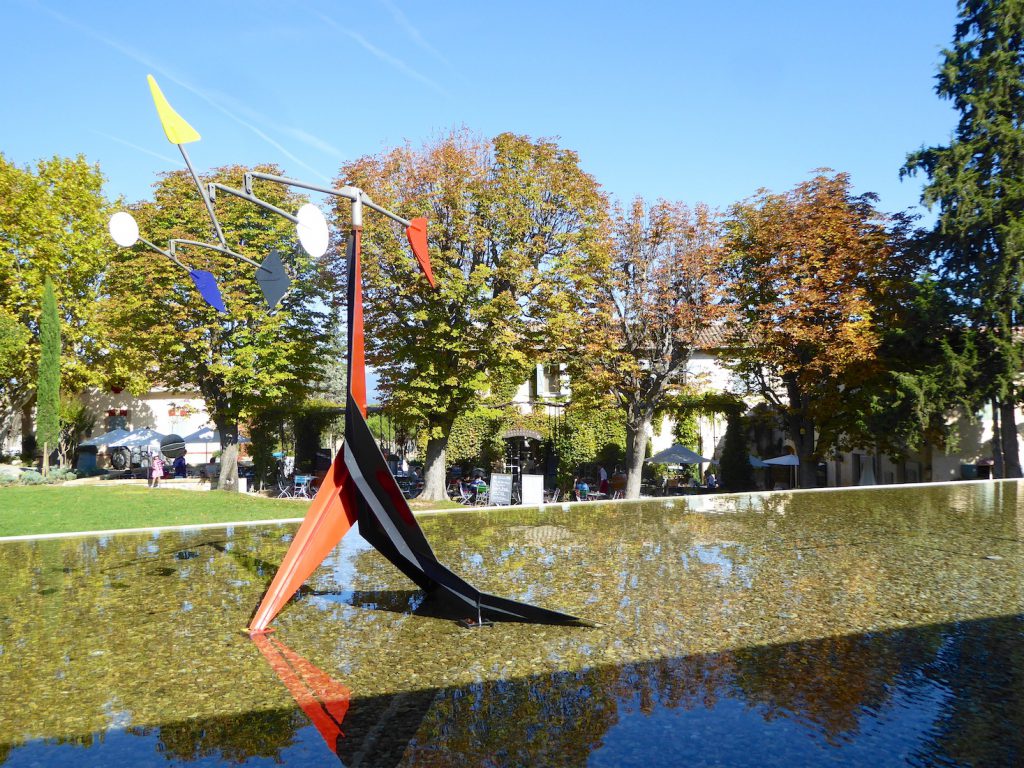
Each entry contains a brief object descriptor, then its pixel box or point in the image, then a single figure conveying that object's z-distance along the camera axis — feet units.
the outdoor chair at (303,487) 85.39
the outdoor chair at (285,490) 86.94
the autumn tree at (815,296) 82.64
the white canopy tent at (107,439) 117.29
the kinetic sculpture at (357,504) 26.48
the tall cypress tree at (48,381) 99.25
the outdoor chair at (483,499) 77.77
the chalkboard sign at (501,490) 66.49
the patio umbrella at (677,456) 99.10
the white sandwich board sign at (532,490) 68.13
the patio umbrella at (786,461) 104.47
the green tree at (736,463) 100.32
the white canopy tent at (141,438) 116.49
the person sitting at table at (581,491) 84.38
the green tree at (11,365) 96.99
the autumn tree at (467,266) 74.79
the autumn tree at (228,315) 83.56
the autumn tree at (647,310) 77.87
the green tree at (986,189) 79.25
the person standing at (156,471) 91.47
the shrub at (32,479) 85.25
